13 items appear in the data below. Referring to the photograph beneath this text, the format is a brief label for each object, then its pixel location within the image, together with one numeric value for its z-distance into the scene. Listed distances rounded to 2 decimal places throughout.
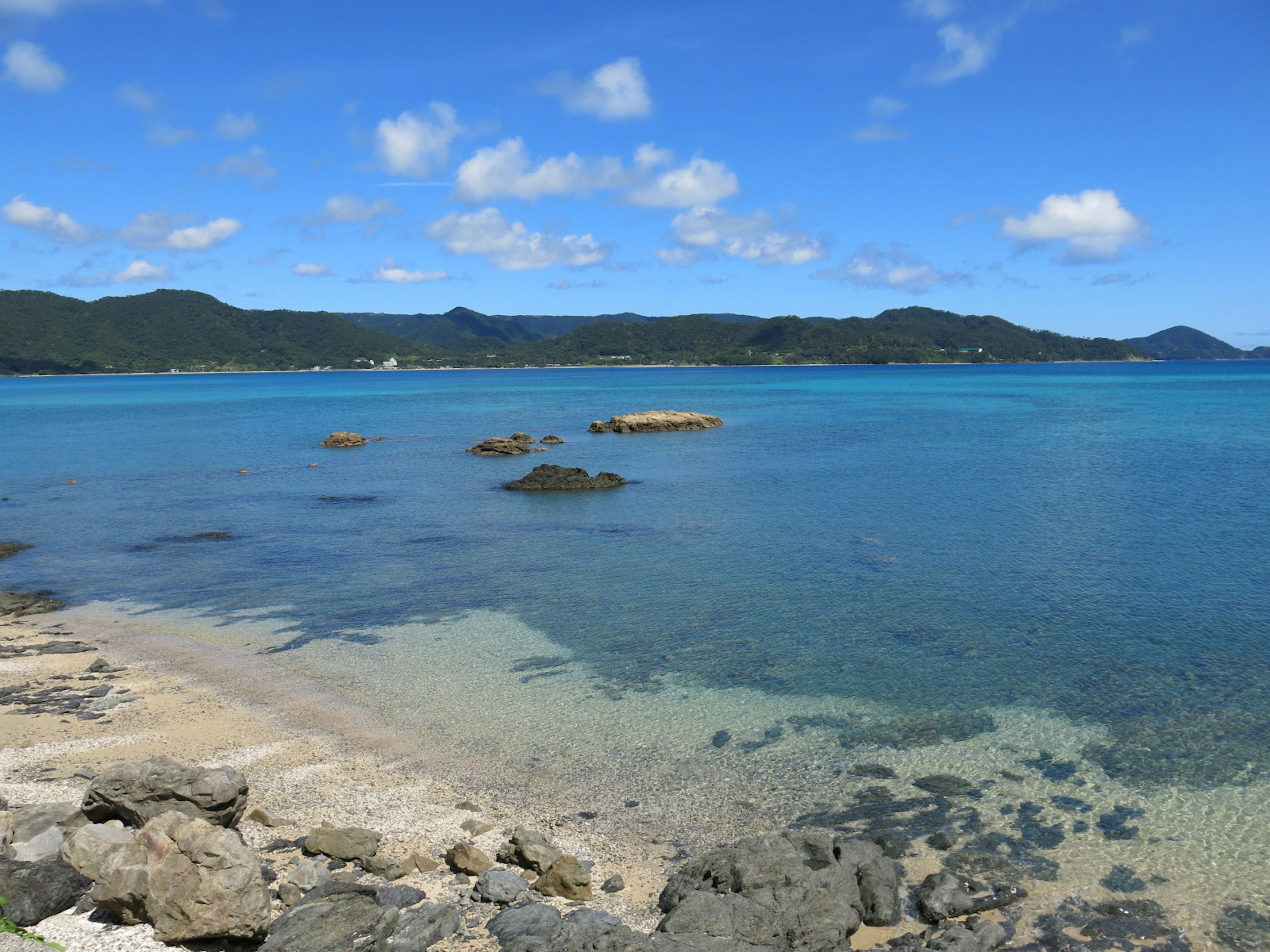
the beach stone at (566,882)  8.90
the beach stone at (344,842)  9.46
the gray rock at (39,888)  8.11
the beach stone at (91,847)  8.55
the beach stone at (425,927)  8.03
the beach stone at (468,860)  9.29
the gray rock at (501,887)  8.75
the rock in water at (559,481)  36.53
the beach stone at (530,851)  9.30
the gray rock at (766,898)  8.11
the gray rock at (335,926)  7.86
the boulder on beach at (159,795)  9.58
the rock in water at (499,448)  50.66
